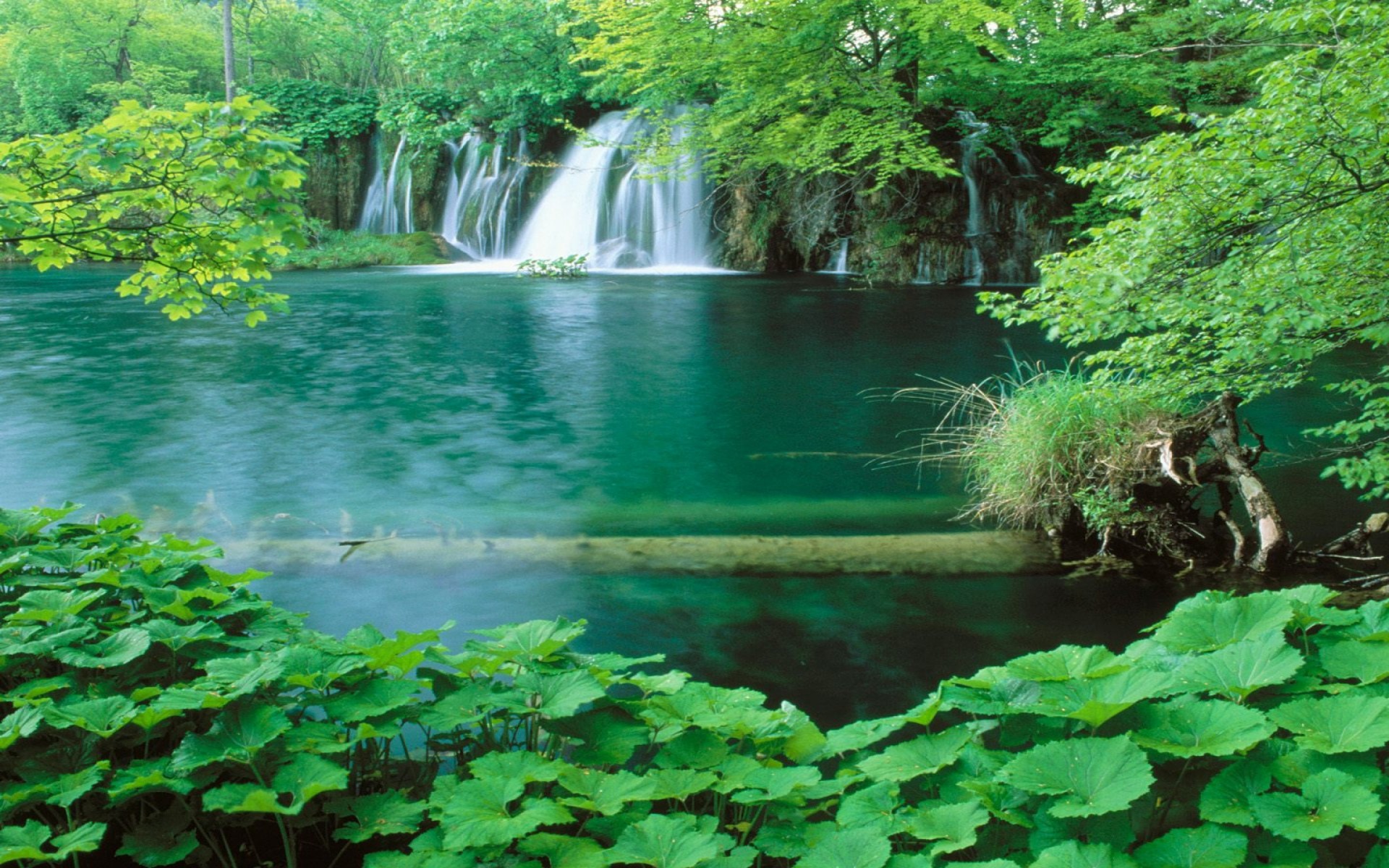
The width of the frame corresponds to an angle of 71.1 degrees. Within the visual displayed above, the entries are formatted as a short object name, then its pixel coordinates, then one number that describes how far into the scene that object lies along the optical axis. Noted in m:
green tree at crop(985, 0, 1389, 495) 4.11
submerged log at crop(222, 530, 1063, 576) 5.72
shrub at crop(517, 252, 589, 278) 23.17
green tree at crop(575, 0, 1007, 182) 18.27
